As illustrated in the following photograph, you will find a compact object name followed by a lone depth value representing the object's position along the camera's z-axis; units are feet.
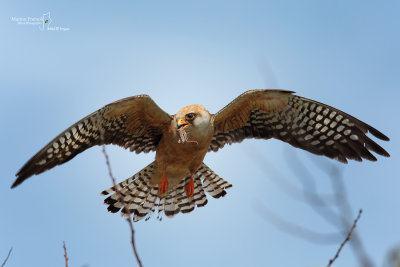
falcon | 41.14
